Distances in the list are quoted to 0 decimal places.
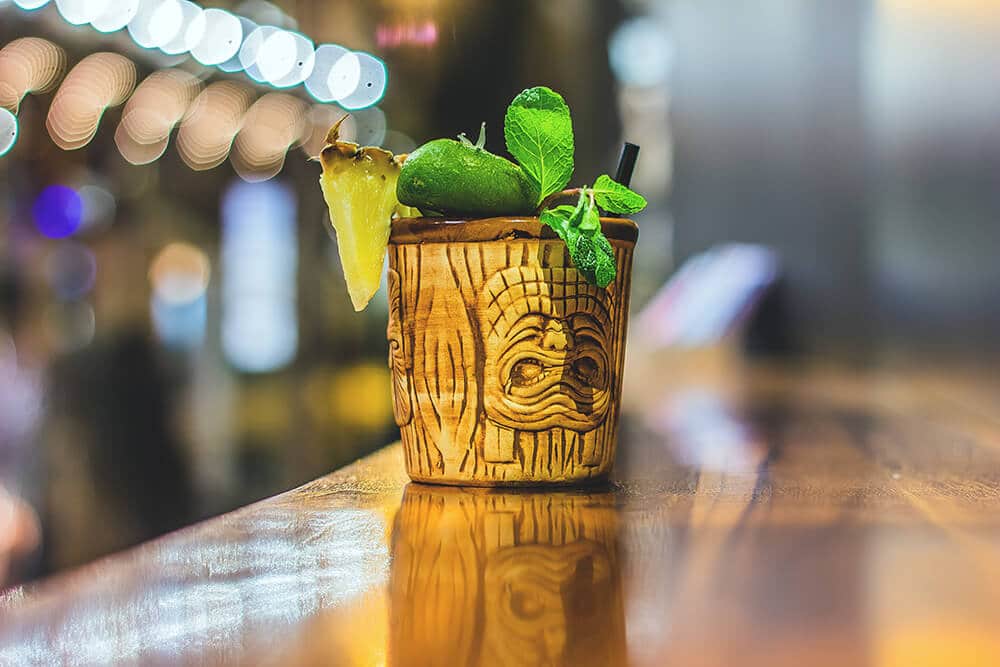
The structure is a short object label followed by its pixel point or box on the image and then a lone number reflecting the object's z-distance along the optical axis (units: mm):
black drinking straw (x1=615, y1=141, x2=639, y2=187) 824
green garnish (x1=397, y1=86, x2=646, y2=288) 762
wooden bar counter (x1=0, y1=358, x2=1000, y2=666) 367
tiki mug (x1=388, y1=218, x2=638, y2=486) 762
